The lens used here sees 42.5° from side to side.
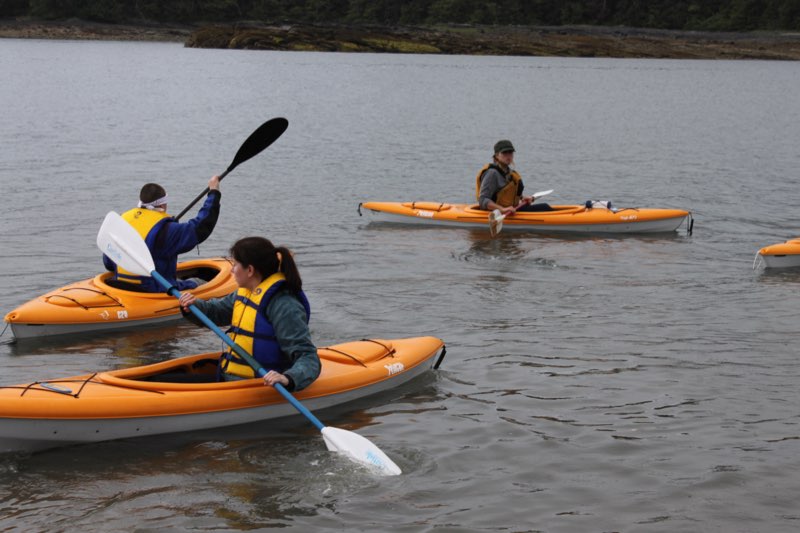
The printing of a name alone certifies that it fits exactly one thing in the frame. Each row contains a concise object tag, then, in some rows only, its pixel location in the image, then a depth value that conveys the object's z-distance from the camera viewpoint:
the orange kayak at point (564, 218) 13.57
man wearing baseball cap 13.16
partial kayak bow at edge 11.52
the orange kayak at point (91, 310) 8.40
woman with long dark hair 6.09
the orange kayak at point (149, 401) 5.89
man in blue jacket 8.34
